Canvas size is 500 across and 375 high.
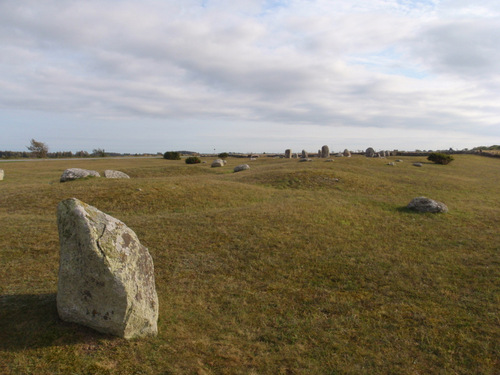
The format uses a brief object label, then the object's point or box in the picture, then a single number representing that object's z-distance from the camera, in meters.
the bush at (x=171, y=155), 65.06
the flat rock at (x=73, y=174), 25.34
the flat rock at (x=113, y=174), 28.50
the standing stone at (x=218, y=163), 47.06
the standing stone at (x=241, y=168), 40.41
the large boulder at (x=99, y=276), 6.52
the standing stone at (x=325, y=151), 57.78
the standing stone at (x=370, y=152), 61.16
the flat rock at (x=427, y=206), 19.27
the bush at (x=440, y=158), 49.68
